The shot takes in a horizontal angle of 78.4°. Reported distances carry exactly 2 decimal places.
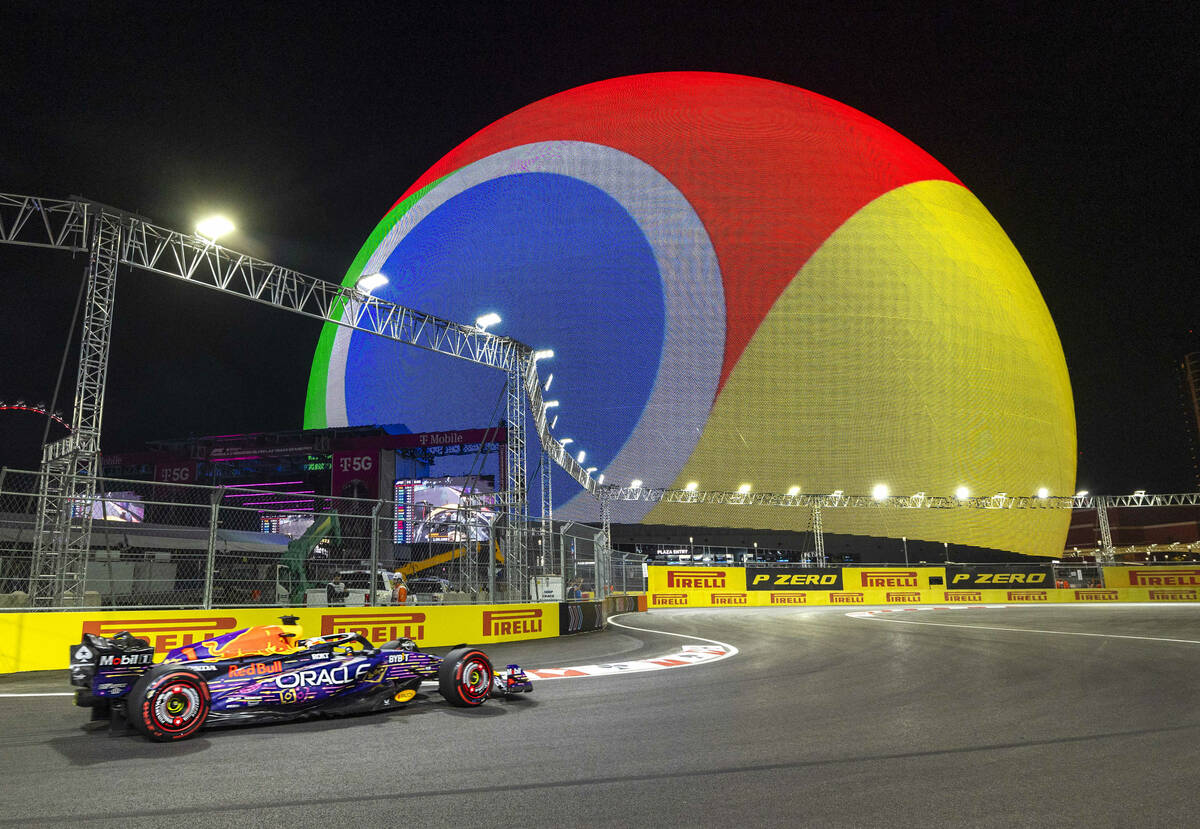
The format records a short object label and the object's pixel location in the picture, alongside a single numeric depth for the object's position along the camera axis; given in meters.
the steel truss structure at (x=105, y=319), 17.56
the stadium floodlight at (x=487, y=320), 22.56
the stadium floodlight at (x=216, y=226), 17.80
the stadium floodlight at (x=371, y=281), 21.03
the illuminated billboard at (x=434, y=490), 48.75
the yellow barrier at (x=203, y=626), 10.08
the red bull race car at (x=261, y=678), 5.80
